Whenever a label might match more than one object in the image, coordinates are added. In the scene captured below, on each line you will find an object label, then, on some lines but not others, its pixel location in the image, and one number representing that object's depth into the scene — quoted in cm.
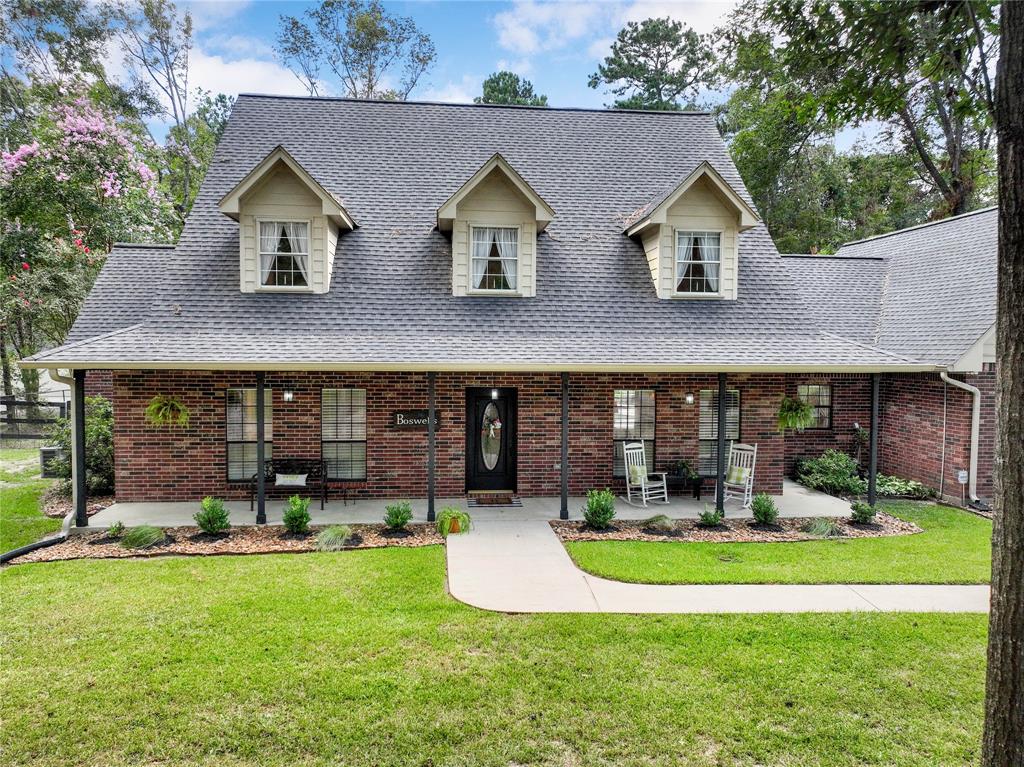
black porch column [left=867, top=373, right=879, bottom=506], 978
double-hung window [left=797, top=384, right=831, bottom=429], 1330
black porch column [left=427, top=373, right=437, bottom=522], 938
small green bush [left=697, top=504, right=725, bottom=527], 941
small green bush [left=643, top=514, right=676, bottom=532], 924
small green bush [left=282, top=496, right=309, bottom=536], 864
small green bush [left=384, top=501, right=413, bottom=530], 885
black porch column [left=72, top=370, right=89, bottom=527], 885
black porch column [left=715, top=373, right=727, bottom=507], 978
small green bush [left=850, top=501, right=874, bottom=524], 963
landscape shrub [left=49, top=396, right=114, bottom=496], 1098
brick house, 977
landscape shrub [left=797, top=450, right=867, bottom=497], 1180
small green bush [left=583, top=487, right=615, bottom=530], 916
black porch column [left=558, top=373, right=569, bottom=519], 959
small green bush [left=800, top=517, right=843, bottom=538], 912
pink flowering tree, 1706
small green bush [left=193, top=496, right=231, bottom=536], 858
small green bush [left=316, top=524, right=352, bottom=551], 817
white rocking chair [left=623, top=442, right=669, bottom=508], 1053
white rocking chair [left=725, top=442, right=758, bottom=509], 1066
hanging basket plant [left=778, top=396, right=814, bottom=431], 1053
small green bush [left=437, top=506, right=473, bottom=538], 883
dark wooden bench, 1022
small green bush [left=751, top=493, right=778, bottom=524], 947
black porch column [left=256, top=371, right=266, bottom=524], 916
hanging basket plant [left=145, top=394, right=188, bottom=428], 950
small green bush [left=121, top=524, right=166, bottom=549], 812
